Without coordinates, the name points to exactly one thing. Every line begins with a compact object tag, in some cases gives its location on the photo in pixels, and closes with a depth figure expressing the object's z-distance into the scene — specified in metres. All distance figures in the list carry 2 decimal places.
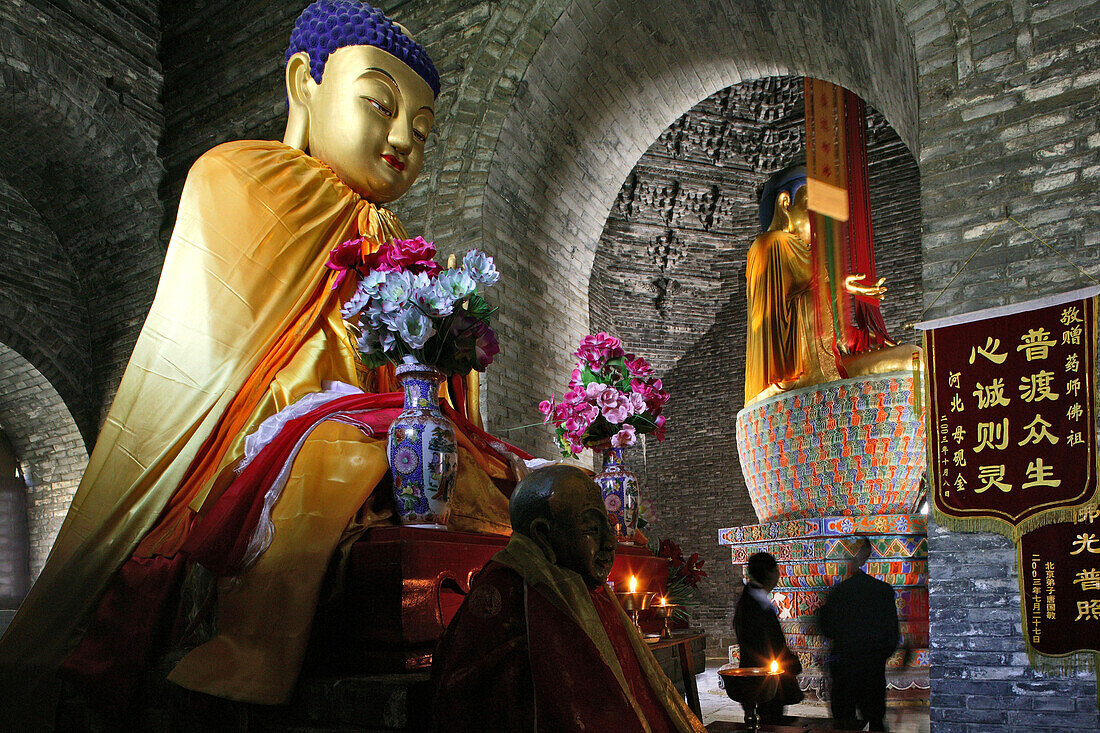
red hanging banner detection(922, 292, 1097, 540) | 3.10
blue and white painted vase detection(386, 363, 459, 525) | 2.39
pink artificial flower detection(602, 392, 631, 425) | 3.33
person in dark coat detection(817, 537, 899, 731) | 3.68
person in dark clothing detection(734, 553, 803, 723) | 3.45
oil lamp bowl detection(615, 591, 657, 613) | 3.04
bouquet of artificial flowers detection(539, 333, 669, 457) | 3.35
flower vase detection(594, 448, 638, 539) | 3.32
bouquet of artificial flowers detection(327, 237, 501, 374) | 2.49
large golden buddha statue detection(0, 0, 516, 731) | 2.28
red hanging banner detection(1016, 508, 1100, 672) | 2.98
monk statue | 1.47
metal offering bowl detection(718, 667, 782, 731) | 2.50
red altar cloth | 2.17
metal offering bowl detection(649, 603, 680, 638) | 3.20
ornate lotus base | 6.00
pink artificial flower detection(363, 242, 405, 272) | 2.60
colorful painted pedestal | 5.44
